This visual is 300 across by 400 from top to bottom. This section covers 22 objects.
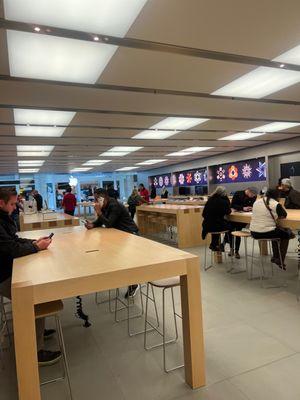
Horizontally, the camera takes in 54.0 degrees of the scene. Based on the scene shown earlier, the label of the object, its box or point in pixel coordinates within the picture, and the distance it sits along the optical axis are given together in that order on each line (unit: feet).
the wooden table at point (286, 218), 12.19
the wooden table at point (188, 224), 21.36
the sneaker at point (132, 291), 12.20
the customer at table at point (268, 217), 12.73
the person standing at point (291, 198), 16.85
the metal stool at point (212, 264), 15.65
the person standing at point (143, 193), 35.19
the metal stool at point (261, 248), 12.77
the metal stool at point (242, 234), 14.10
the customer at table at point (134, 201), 30.48
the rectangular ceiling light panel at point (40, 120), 17.31
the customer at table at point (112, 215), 12.78
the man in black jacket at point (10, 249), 7.52
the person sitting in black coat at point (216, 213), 15.66
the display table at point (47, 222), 18.62
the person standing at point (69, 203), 32.14
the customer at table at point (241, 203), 16.94
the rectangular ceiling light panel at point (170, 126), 21.20
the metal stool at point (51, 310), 6.07
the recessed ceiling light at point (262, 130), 24.93
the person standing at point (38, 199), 33.58
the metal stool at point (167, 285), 7.24
